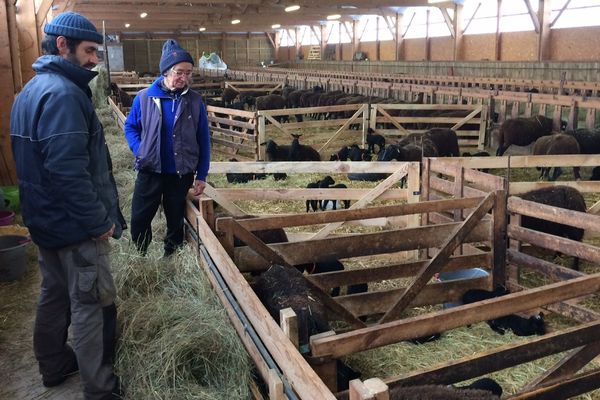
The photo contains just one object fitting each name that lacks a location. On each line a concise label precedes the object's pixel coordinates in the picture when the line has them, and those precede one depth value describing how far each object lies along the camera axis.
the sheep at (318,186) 9.09
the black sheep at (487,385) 3.51
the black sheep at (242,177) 11.12
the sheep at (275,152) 11.97
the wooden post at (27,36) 9.62
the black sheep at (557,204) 6.33
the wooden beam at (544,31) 23.89
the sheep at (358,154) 11.96
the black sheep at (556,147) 10.66
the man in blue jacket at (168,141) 4.82
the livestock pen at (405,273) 2.80
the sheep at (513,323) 4.87
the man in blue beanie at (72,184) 3.19
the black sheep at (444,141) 12.30
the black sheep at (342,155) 12.39
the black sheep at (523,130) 12.71
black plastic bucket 5.75
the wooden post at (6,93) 8.39
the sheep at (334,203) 8.59
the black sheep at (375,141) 13.28
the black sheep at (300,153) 11.56
